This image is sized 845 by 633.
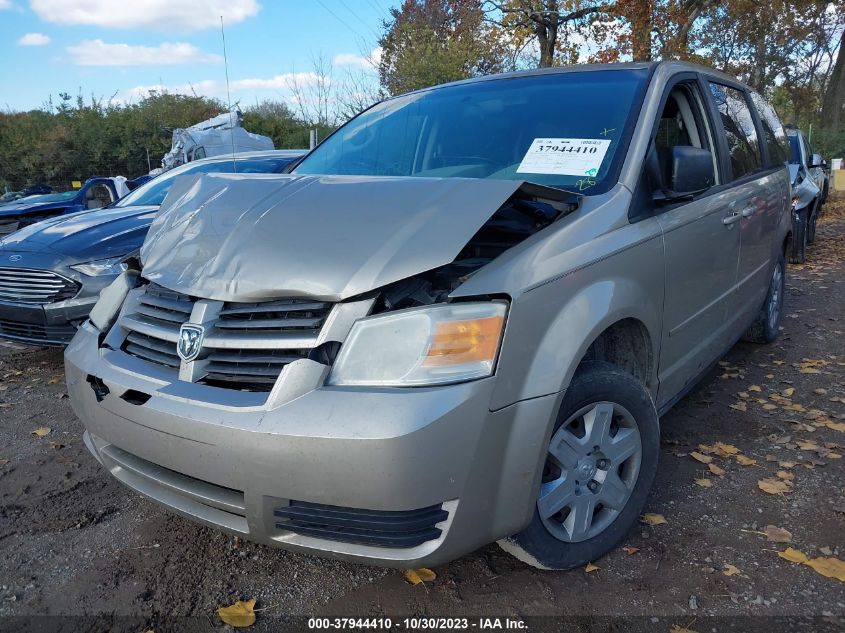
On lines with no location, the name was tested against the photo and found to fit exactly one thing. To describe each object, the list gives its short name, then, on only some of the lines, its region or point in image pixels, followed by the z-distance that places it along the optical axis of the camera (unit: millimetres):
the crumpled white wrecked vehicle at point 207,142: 16031
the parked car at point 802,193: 7961
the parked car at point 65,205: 7789
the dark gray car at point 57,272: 4457
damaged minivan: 1771
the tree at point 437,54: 18141
